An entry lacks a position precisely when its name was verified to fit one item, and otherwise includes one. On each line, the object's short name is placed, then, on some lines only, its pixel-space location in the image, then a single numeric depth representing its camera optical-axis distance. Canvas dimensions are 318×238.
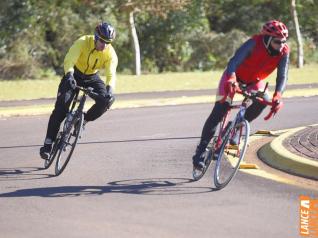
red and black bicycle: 15.70
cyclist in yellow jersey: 17.44
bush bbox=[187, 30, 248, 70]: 66.87
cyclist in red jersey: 15.49
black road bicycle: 17.69
